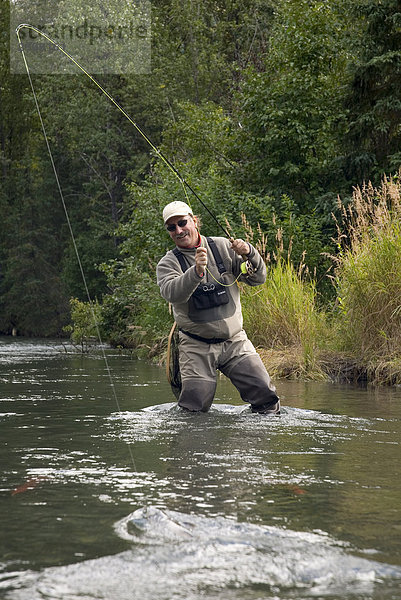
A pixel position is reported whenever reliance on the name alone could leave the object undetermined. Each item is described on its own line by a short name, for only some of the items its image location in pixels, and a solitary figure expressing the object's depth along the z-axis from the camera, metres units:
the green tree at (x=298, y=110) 19.22
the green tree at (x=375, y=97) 17.44
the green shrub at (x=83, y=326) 25.16
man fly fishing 7.21
